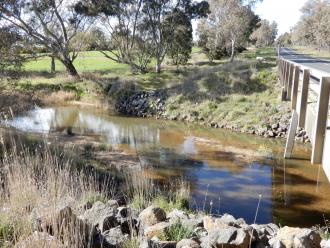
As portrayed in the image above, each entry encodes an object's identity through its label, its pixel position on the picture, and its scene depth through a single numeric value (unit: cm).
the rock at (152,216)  620
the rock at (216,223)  585
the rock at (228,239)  500
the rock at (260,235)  539
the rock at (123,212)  601
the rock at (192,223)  580
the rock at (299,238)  524
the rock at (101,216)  539
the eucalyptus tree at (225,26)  3984
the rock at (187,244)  491
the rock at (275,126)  2094
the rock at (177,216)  607
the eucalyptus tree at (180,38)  3497
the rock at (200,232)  558
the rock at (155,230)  543
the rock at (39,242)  378
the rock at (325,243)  535
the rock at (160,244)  462
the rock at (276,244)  528
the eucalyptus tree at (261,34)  7089
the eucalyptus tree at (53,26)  3306
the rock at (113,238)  469
